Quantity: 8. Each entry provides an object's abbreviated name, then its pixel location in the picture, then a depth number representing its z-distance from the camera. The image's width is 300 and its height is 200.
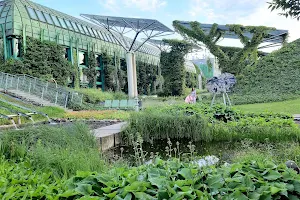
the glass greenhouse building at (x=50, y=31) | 20.25
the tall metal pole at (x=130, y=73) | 21.25
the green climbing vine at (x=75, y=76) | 24.06
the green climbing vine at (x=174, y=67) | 27.58
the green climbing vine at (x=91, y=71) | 26.98
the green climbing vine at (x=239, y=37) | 21.61
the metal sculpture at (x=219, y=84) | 11.50
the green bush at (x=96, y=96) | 18.00
